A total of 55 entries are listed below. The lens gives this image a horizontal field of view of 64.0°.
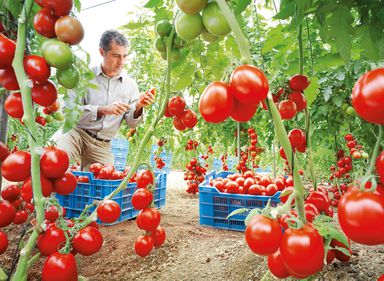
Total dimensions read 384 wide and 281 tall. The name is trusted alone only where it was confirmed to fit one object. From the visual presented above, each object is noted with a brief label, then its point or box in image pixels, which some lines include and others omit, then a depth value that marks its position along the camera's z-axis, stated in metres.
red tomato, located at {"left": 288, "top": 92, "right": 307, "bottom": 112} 0.94
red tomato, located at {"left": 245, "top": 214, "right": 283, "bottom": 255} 0.54
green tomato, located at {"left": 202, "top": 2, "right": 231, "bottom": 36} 0.61
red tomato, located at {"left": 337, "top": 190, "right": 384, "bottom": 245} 0.45
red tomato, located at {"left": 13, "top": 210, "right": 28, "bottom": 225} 1.13
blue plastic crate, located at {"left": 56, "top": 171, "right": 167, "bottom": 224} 2.71
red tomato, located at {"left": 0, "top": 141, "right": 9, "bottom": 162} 0.93
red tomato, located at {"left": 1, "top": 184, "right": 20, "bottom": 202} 1.09
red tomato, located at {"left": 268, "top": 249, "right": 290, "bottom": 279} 0.67
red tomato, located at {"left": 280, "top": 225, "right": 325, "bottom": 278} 0.52
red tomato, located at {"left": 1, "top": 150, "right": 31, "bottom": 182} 0.79
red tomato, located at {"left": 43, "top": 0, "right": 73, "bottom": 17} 0.83
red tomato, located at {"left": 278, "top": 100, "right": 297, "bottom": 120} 0.90
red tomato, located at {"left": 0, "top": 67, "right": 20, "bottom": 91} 0.85
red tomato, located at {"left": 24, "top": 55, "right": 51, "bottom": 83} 0.79
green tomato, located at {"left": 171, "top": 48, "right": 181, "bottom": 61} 0.96
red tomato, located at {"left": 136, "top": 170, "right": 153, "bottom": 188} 1.18
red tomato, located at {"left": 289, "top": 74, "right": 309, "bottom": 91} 0.93
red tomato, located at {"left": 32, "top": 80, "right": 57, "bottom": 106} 0.84
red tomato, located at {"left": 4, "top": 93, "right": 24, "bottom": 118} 0.85
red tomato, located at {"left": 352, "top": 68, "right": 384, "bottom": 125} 0.44
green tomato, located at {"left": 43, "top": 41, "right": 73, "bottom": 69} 0.79
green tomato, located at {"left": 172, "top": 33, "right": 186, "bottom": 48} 0.93
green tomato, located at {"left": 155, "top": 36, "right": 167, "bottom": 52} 0.96
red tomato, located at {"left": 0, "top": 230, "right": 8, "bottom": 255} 0.88
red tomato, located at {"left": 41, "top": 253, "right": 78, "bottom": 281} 0.81
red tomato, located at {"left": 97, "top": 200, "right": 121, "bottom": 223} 1.04
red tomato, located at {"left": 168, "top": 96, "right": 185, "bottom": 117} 1.03
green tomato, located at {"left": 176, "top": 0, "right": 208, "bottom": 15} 0.61
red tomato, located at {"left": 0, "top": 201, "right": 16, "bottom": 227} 0.93
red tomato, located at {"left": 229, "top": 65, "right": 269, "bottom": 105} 0.51
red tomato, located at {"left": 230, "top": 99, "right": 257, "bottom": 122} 0.59
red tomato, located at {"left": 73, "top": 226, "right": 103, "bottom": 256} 0.89
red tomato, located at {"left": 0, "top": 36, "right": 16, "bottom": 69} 0.79
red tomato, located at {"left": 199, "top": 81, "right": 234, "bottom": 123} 0.54
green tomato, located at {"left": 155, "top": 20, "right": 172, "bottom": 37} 0.92
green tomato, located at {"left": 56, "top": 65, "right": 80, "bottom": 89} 0.86
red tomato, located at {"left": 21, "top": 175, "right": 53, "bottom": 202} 0.82
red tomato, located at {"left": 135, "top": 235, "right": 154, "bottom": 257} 1.24
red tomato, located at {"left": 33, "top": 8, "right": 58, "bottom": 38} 0.84
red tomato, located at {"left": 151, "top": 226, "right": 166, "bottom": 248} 1.29
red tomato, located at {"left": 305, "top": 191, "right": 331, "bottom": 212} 0.82
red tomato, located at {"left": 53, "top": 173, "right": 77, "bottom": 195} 0.86
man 2.84
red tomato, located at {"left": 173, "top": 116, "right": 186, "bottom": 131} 1.06
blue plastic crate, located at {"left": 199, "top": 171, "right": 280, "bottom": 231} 2.60
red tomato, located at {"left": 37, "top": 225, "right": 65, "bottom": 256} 0.81
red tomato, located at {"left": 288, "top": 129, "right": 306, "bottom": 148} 0.90
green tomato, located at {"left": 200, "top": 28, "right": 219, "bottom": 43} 0.75
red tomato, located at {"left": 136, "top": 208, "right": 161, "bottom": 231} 1.16
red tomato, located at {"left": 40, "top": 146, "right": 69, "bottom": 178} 0.79
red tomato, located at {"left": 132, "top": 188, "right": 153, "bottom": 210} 1.16
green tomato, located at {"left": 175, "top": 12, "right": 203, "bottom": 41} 0.67
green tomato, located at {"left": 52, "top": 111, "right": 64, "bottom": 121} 1.38
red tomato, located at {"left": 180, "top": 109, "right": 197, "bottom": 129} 1.04
